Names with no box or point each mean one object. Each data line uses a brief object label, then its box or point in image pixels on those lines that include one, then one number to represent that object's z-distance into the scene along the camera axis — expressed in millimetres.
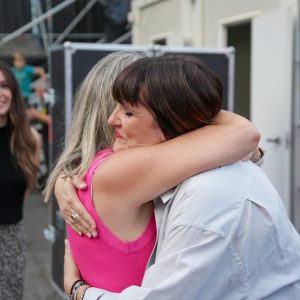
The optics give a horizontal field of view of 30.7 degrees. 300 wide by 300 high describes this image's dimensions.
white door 4980
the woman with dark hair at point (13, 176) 2787
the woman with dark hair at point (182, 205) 1184
